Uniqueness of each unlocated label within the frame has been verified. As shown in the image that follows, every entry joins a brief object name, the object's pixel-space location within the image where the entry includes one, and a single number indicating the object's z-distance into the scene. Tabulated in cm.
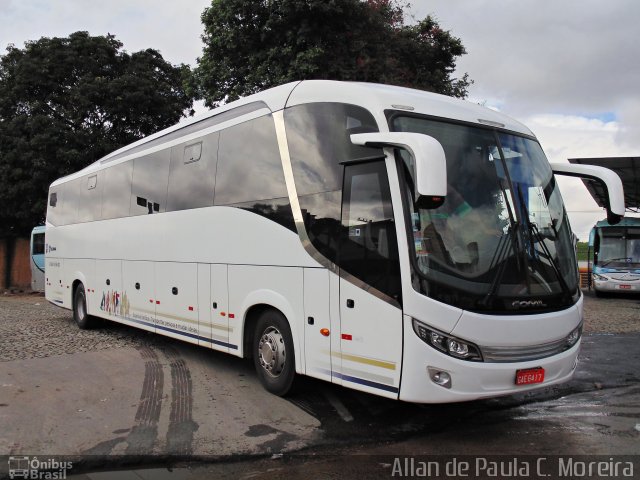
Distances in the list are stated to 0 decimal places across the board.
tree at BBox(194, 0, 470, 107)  1269
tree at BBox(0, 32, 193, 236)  2073
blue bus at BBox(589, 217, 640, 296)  1967
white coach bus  452
